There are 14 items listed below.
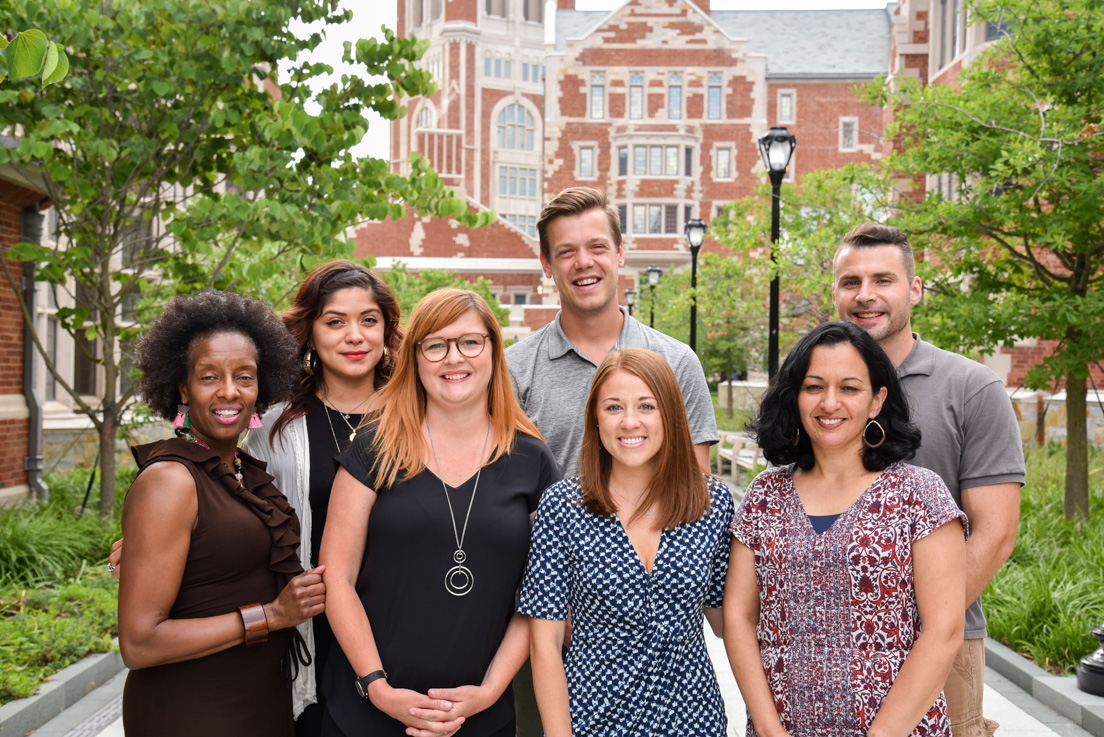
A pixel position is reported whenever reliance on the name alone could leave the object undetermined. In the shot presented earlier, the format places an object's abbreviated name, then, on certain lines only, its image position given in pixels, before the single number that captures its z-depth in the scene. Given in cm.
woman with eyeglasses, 277
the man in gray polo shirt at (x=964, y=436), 304
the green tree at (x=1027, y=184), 824
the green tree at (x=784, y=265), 1273
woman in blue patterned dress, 272
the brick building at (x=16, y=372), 1094
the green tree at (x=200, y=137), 751
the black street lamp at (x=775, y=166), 1183
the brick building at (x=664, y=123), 4709
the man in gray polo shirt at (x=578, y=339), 363
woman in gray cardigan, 319
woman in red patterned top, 258
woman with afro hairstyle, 256
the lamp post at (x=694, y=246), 2178
